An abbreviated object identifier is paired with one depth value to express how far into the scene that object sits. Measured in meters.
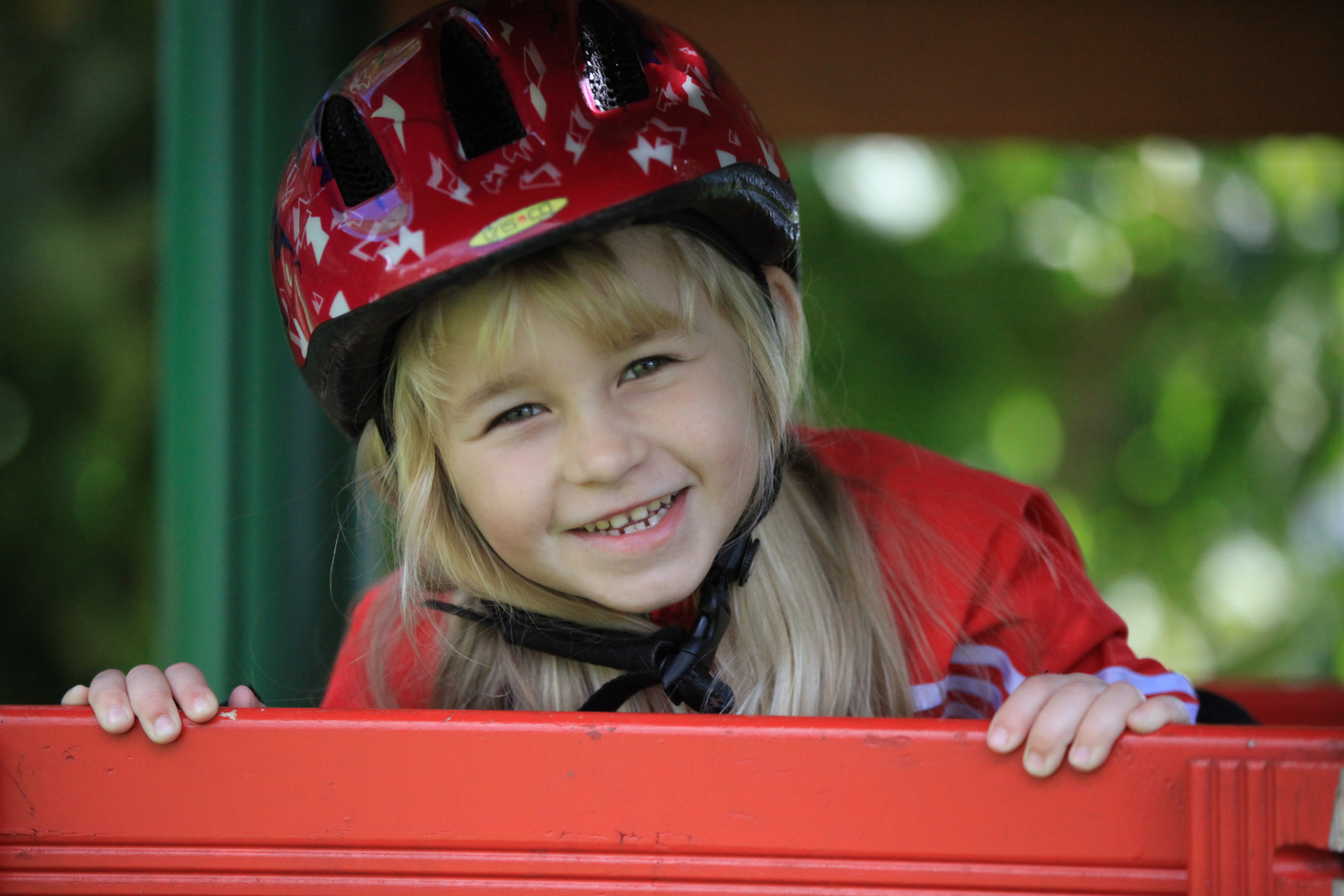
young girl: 1.31
